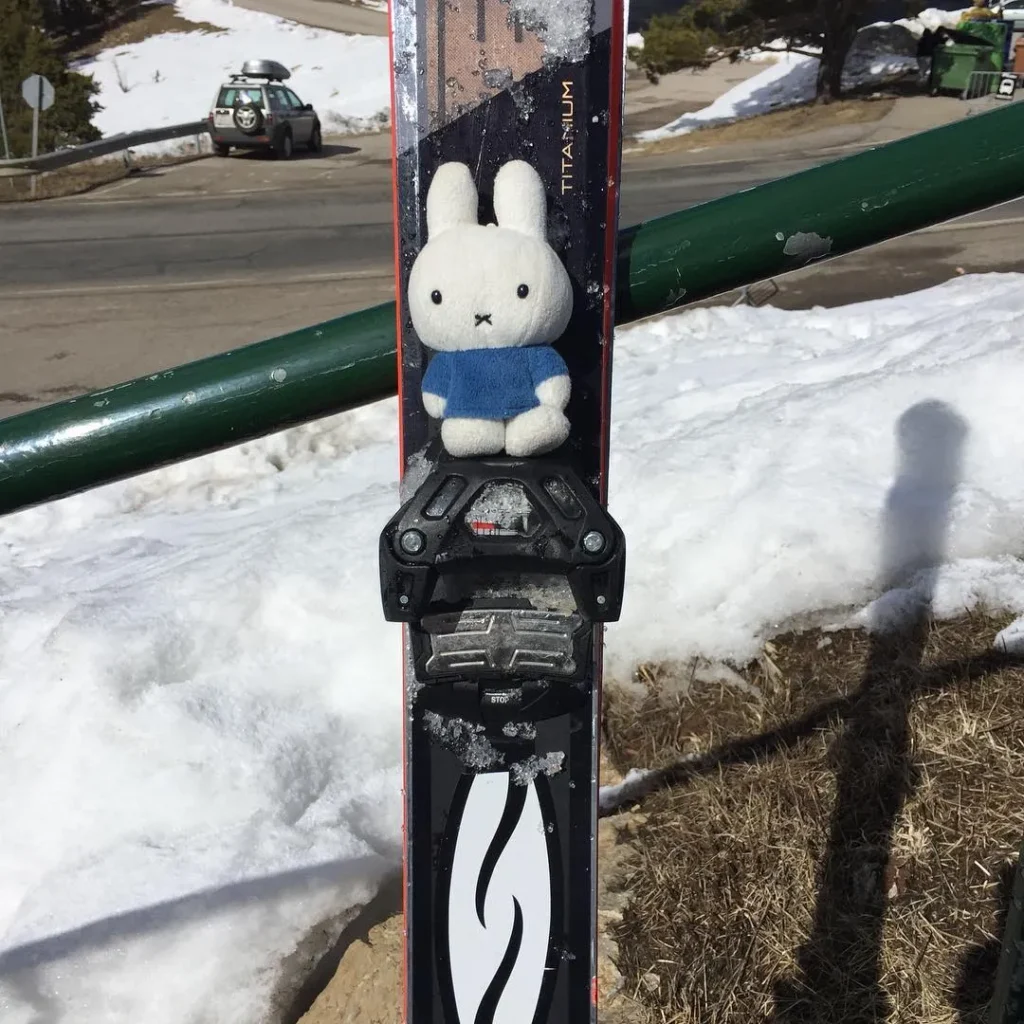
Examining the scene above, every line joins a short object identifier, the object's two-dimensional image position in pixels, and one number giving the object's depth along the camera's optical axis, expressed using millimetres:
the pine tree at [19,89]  16484
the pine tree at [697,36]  17359
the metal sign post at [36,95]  14227
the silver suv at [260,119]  15984
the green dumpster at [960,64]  16953
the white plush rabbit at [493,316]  835
